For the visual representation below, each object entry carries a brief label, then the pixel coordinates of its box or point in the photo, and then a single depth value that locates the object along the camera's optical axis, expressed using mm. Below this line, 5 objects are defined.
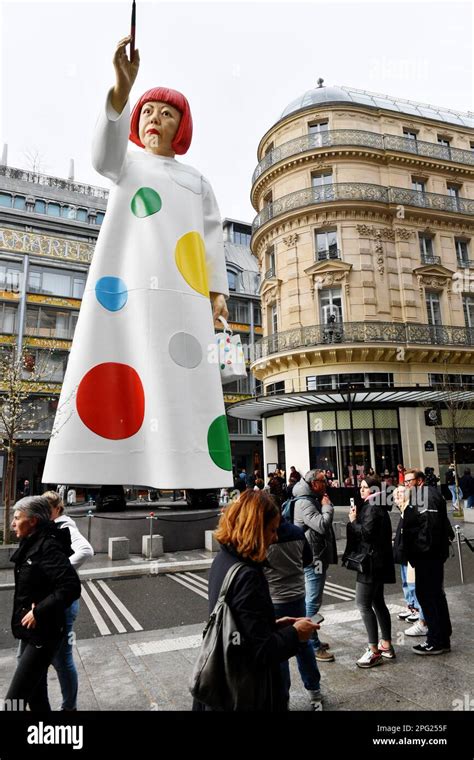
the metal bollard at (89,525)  11609
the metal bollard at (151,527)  10831
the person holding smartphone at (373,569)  4719
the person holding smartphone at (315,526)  5156
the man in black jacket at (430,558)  5051
